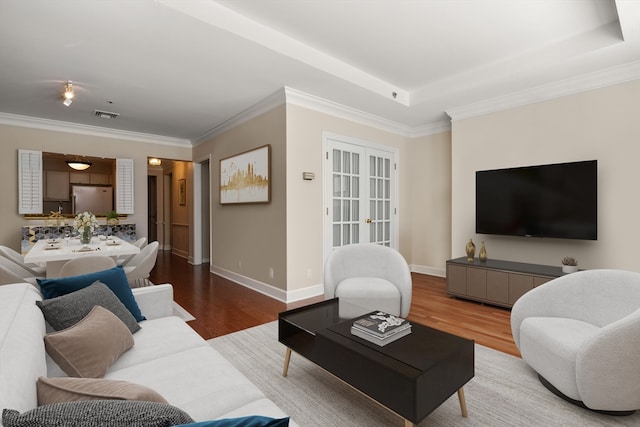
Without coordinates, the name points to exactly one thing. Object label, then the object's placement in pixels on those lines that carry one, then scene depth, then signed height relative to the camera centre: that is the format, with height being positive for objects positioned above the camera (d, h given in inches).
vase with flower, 158.1 -6.7
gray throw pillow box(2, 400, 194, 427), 26.2 -17.7
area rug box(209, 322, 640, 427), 70.2 -46.2
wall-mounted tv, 141.4 +4.6
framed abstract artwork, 175.5 +20.9
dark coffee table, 57.7 -31.1
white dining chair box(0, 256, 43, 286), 114.8 -23.9
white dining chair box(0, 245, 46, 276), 142.3 -22.9
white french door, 182.9 +11.4
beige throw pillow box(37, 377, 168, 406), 35.2 -20.7
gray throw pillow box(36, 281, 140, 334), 61.1 -19.3
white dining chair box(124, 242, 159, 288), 149.2 -25.2
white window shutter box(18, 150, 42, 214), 198.1 +19.4
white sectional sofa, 36.2 -29.1
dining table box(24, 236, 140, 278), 128.9 -17.1
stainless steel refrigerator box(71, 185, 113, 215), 255.0 +11.4
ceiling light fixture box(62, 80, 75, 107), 146.9 +56.3
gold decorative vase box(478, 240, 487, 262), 165.2 -23.2
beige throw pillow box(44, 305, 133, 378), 51.8 -23.2
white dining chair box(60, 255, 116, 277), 115.3 -19.6
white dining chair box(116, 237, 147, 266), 165.3 -24.9
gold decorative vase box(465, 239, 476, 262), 165.8 -20.9
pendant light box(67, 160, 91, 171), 225.9 +34.8
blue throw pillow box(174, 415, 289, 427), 25.9 -17.5
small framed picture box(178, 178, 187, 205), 302.5 +19.9
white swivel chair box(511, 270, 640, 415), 66.8 -30.4
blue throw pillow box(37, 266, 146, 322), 70.4 -17.0
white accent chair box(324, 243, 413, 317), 118.0 -27.5
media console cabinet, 140.6 -32.1
